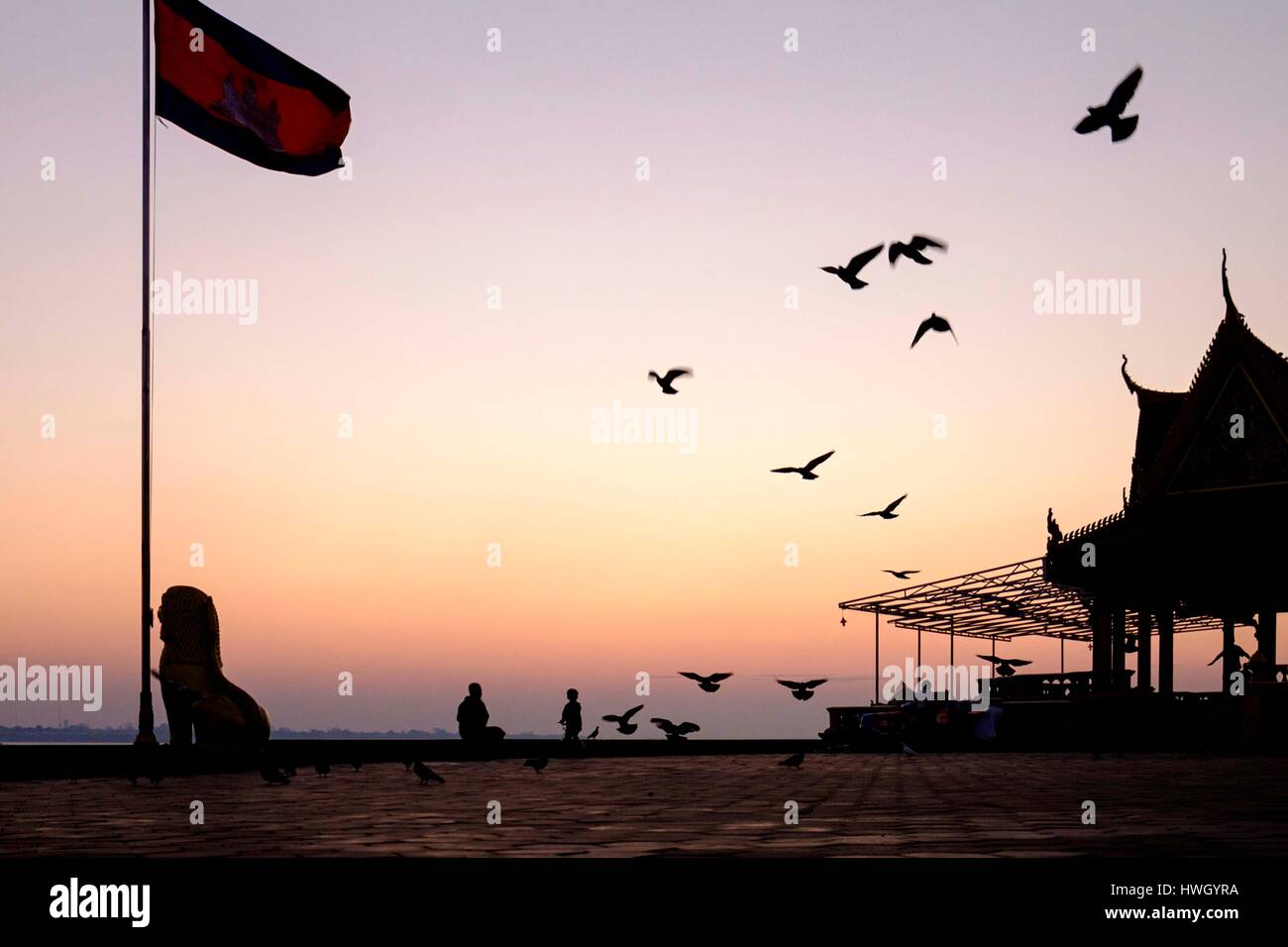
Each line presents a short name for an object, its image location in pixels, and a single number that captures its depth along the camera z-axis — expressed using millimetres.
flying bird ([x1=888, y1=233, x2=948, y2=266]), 20938
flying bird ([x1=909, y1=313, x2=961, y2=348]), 22141
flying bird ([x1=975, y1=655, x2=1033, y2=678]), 44688
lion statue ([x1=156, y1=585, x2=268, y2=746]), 18219
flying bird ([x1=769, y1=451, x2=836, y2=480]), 24047
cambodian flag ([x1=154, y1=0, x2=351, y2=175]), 20797
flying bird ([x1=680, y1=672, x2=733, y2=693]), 27711
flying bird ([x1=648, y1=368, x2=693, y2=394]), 24625
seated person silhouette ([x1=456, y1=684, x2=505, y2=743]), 28078
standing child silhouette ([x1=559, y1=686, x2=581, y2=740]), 32312
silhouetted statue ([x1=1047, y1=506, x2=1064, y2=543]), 35438
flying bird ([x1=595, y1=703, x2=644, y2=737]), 29780
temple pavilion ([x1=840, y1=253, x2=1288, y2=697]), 33375
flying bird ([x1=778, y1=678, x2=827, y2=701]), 31156
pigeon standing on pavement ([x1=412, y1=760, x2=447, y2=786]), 15664
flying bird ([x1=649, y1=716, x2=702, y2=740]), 28291
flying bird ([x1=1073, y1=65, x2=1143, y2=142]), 17688
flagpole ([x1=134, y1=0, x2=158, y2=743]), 17656
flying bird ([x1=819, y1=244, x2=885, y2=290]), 20734
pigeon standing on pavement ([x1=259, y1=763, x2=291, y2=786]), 15734
